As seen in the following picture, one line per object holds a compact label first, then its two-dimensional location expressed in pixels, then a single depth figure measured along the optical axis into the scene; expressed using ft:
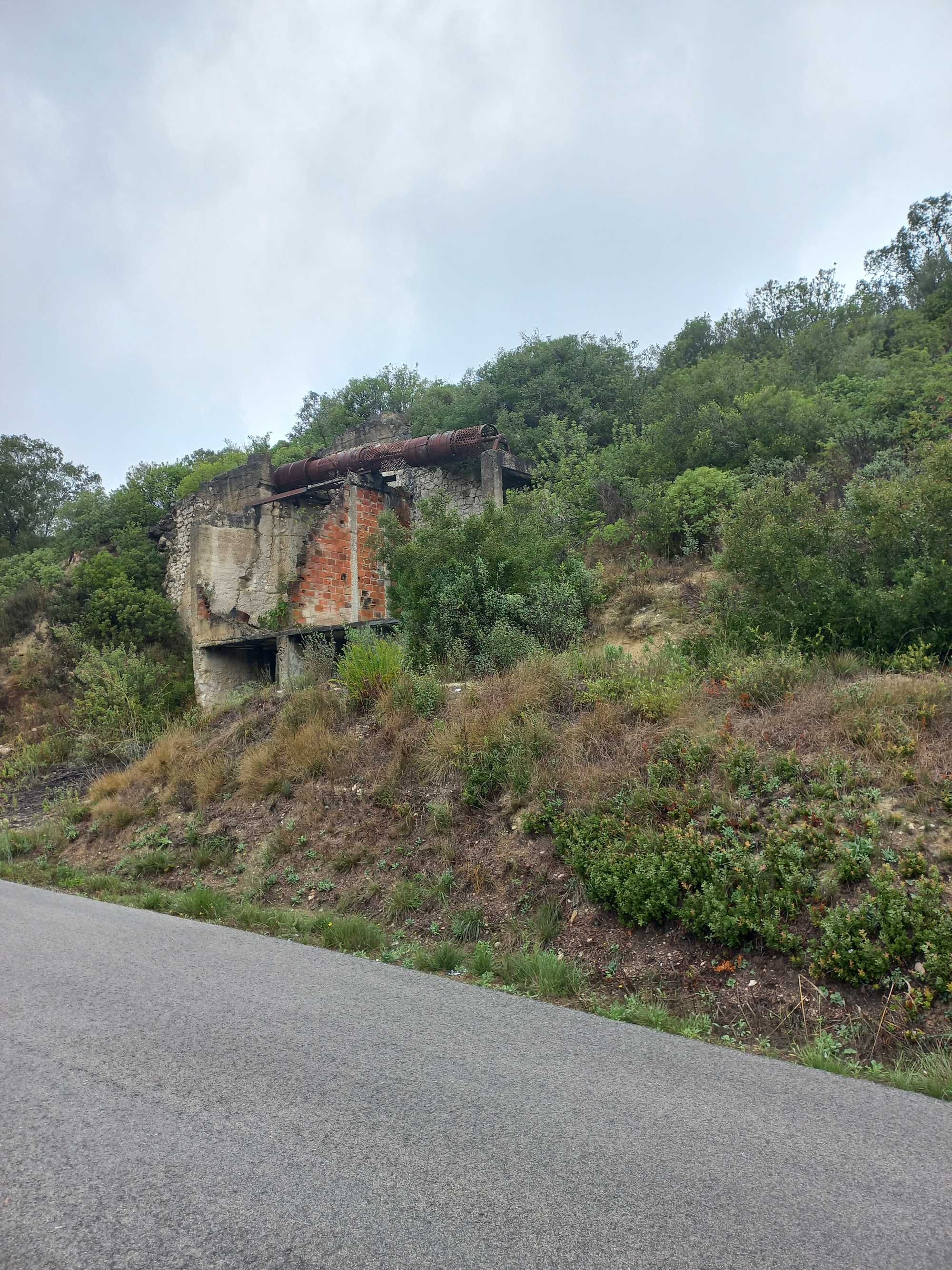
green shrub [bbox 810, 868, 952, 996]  14.19
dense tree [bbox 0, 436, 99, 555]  122.72
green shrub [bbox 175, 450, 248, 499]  95.86
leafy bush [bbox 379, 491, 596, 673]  35.17
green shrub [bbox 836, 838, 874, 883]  16.17
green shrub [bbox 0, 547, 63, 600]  77.87
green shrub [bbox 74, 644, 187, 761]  48.32
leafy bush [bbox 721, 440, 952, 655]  25.73
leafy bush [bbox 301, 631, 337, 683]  39.06
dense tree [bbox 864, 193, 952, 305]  103.24
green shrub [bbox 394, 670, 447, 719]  30.25
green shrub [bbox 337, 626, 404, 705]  33.17
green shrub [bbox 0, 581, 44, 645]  70.25
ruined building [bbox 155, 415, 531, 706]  59.52
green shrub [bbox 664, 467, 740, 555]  46.24
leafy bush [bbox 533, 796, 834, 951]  16.31
